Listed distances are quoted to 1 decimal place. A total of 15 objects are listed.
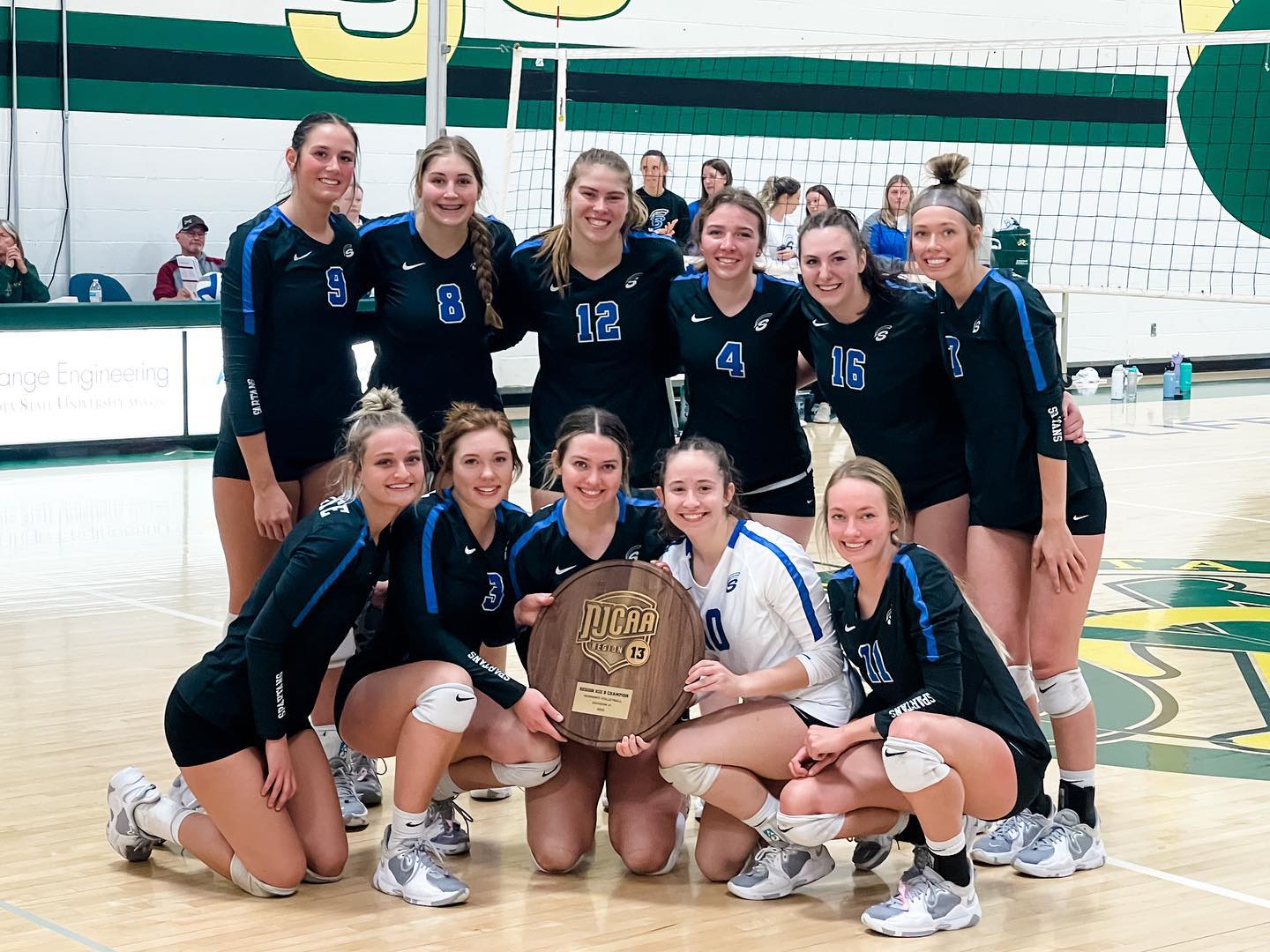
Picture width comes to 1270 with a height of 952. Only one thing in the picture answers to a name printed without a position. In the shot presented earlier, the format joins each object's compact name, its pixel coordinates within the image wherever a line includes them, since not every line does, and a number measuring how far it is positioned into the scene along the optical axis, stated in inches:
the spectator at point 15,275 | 415.5
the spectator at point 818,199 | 457.7
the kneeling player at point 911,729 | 143.6
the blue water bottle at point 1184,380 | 621.3
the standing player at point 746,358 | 172.6
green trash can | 563.8
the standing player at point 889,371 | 164.7
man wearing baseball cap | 470.9
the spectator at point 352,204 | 300.3
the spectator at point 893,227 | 478.0
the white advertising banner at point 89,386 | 412.8
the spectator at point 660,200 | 469.1
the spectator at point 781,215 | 450.0
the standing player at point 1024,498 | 158.2
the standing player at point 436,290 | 175.3
